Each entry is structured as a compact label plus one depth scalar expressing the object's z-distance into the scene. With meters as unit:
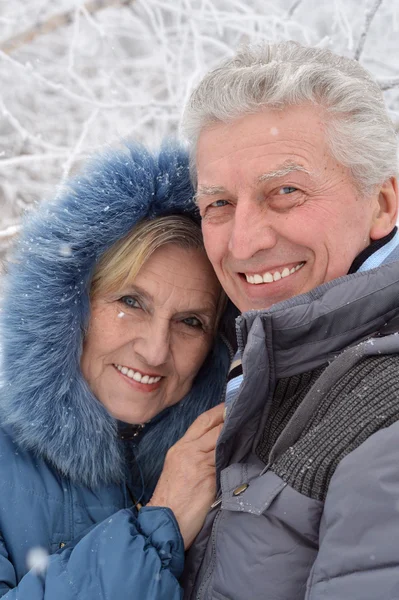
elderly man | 0.61
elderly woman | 0.78
